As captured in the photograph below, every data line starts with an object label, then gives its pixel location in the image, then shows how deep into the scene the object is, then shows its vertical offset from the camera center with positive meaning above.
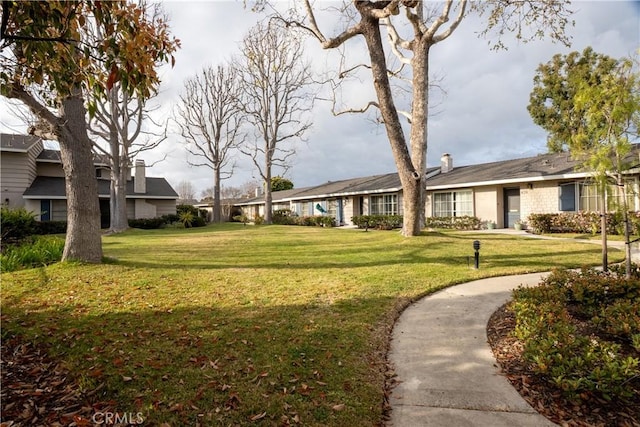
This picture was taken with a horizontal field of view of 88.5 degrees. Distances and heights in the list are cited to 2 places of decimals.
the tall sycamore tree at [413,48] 11.51 +6.36
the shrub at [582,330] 2.75 -1.29
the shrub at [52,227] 20.53 -0.50
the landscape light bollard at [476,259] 7.62 -1.08
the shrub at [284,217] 27.86 -0.12
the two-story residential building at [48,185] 21.86 +2.53
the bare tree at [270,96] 25.75 +9.79
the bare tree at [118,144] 19.36 +4.66
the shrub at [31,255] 7.12 -0.82
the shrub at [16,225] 9.52 -0.16
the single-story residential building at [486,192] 15.75 +1.27
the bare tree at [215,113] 28.92 +9.23
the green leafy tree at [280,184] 44.19 +4.37
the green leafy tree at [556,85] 24.66 +10.42
